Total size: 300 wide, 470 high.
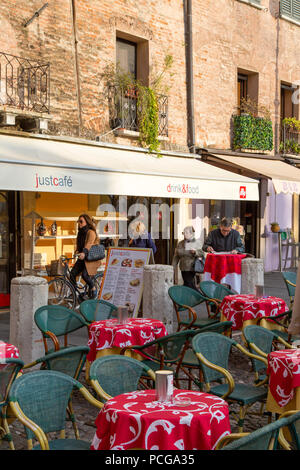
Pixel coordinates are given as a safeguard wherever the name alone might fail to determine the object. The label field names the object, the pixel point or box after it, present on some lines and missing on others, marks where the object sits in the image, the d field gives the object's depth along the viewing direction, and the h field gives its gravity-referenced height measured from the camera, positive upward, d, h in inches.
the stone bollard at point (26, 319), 270.1 -39.6
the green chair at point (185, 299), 316.2 -36.5
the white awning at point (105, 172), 332.5 +38.4
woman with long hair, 414.9 -13.6
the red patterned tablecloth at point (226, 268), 400.8 -25.2
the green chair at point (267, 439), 106.9 -39.4
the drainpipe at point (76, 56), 478.3 +141.3
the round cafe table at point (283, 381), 174.6 -44.9
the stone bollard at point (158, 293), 328.5 -34.6
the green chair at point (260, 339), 218.2 -40.2
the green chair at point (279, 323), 274.8 -45.5
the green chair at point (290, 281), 381.8 -33.9
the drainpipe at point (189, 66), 594.5 +165.4
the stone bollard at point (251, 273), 402.0 -28.5
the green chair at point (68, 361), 167.3 -37.3
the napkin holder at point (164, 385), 134.0 -35.1
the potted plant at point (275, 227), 712.4 +4.4
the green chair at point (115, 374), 160.1 -39.4
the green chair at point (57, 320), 247.9 -37.9
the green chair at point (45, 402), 140.0 -41.4
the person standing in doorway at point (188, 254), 412.8 -15.9
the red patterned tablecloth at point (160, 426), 123.8 -41.4
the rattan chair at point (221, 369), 189.2 -44.8
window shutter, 742.5 +283.3
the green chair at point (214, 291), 345.7 -34.9
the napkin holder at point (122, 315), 241.4 -34.2
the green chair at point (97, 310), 284.6 -37.8
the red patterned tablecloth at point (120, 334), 232.1 -40.7
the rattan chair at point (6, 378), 166.2 -41.8
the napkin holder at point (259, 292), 299.6 -30.9
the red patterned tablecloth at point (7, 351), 190.3 -38.8
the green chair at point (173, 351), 212.1 -44.7
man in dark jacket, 408.5 -6.3
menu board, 330.3 -26.1
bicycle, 420.5 -41.1
